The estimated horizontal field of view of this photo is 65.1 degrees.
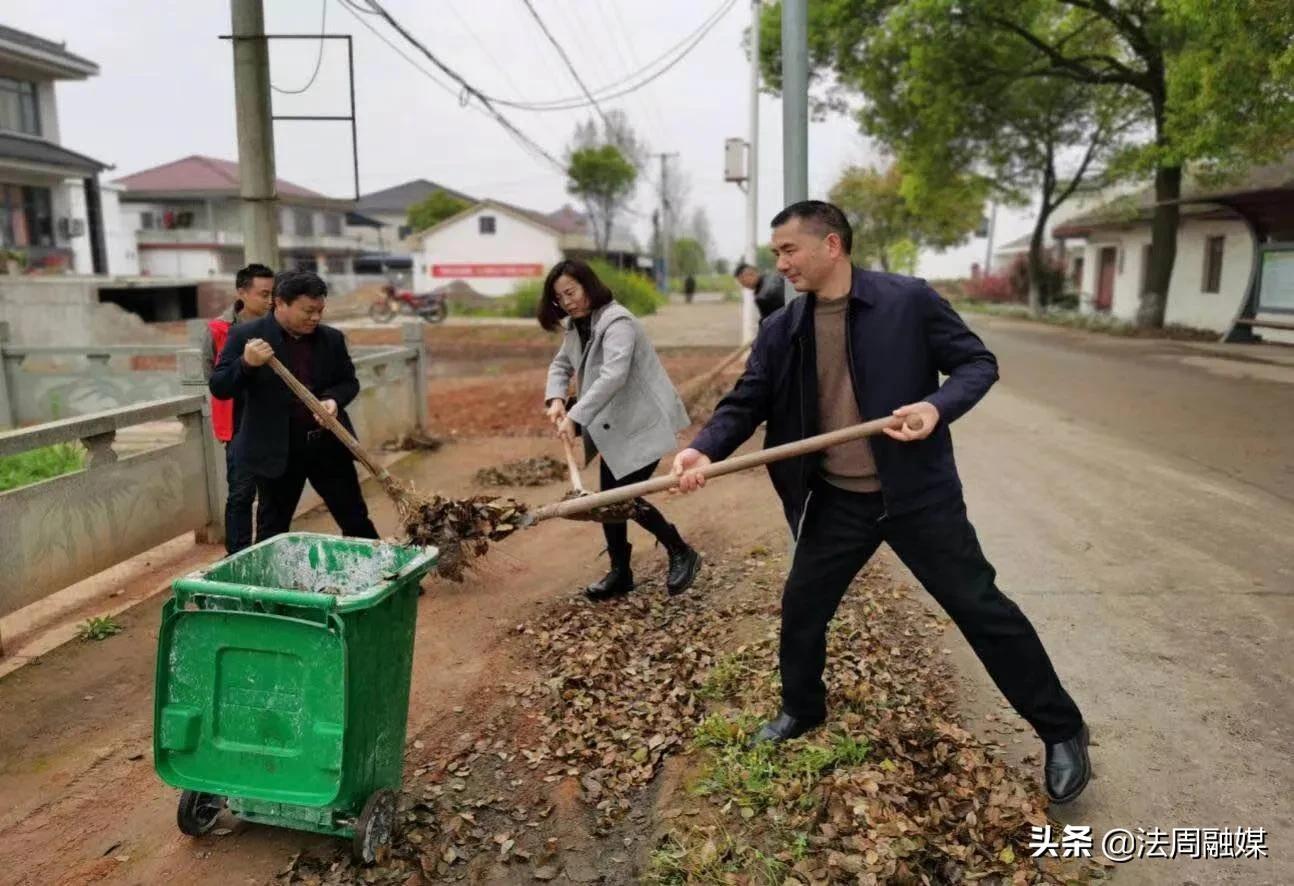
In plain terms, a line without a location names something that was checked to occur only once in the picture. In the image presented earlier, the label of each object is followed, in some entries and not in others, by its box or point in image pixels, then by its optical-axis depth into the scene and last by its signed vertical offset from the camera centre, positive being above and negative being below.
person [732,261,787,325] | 9.95 +0.04
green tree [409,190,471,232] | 59.50 +4.81
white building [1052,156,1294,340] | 17.56 +0.90
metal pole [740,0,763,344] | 19.42 +2.12
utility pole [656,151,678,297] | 62.88 +4.46
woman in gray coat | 4.93 -0.47
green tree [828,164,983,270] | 43.53 +3.12
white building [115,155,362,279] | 47.66 +3.48
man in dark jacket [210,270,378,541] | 4.73 -0.53
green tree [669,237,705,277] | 93.31 +3.31
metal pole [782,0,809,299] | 4.20 +0.86
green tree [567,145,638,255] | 49.56 +5.38
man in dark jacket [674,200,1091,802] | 3.08 -0.50
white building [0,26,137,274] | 28.12 +3.54
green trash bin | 2.89 -1.19
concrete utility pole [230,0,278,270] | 6.86 +1.12
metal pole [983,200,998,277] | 52.28 +2.57
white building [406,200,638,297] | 52.22 +2.24
